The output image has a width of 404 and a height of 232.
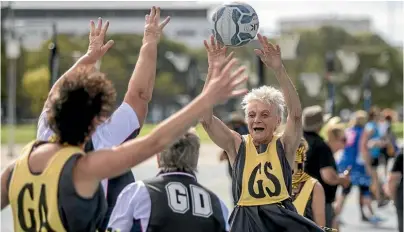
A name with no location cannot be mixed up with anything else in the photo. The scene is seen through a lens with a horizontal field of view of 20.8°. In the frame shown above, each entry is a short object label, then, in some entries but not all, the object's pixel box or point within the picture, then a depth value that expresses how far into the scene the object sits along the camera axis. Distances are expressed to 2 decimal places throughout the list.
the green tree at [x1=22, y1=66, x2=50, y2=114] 101.25
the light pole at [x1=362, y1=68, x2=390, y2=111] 48.16
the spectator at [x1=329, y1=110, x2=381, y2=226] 17.48
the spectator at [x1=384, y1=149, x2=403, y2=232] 11.08
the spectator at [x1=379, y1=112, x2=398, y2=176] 20.30
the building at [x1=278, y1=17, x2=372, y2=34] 185.16
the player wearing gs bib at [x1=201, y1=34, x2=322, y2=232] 7.33
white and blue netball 8.11
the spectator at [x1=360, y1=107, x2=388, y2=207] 17.06
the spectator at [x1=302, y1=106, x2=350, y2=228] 10.66
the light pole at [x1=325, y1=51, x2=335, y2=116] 29.70
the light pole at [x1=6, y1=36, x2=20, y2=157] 35.66
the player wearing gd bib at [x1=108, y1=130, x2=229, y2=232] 5.56
